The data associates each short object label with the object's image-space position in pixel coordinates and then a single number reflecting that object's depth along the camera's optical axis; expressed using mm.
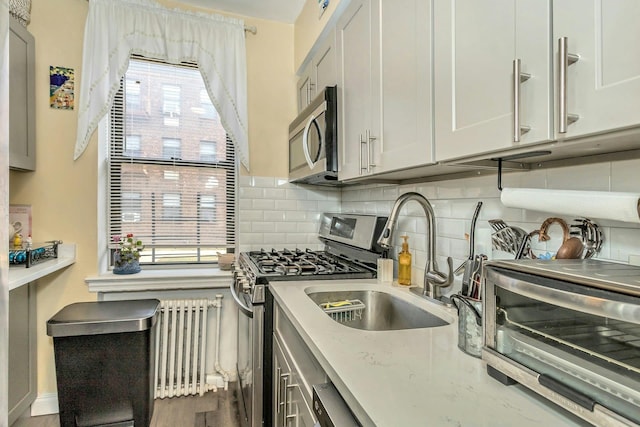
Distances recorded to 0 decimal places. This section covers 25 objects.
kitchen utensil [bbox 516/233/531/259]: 1057
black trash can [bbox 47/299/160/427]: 1835
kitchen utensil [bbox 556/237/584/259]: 920
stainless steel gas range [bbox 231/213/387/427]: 1622
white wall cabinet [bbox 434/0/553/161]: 737
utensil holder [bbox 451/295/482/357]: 876
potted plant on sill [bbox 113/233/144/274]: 2377
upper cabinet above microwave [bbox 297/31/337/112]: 1932
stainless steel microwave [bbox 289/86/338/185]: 1841
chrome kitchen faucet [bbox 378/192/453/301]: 1385
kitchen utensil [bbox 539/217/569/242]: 986
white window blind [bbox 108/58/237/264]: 2486
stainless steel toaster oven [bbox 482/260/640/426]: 539
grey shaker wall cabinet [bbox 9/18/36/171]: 1995
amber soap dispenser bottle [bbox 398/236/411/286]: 1669
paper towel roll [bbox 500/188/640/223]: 613
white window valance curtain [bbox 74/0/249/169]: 2273
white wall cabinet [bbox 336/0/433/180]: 1139
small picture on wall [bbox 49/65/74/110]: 2264
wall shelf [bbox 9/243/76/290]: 1676
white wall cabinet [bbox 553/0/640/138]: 580
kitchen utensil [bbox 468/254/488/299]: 1084
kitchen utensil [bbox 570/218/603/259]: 918
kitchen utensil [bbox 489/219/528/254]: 1137
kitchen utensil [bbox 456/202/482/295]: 1233
